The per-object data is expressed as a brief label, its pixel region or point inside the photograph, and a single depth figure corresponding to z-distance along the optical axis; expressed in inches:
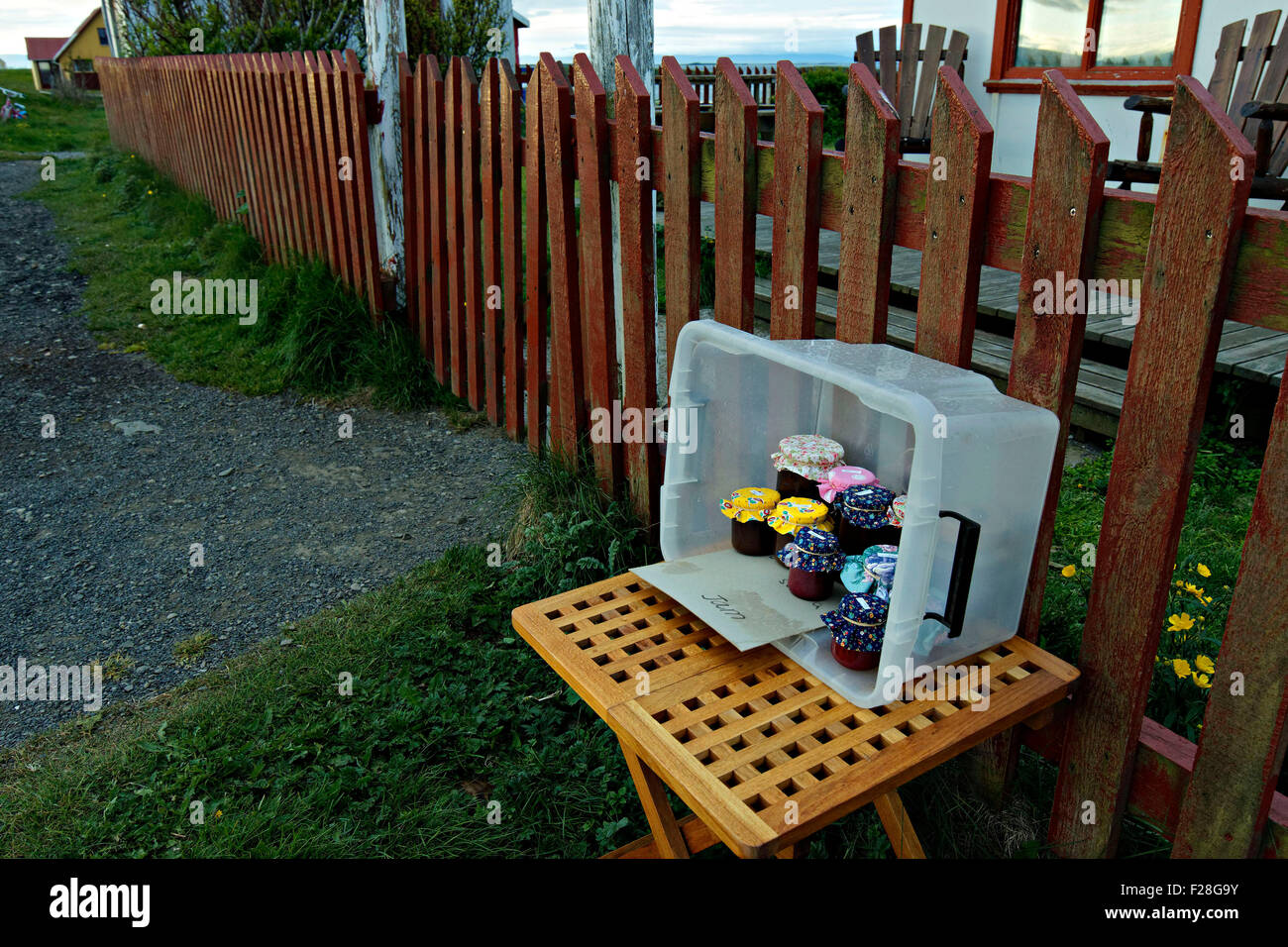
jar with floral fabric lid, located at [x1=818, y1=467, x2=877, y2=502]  83.3
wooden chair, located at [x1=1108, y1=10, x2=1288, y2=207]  174.9
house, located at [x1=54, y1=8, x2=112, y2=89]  2218.8
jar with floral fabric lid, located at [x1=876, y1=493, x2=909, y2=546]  79.5
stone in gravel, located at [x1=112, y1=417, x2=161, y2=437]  194.5
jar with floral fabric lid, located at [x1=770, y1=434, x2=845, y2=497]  85.0
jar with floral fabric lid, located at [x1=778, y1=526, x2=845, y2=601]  77.9
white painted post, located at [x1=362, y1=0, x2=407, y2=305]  194.7
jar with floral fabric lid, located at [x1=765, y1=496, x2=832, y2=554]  81.8
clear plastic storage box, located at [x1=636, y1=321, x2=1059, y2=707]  66.0
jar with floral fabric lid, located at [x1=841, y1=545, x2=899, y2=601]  73.9
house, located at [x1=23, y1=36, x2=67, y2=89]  2200.4
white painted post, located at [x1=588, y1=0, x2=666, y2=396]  134.1
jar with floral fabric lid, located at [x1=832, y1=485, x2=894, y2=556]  80.5
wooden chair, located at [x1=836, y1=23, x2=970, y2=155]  295.7
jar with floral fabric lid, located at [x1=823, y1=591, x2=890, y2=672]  70.7
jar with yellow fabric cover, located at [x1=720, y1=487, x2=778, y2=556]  85.8
